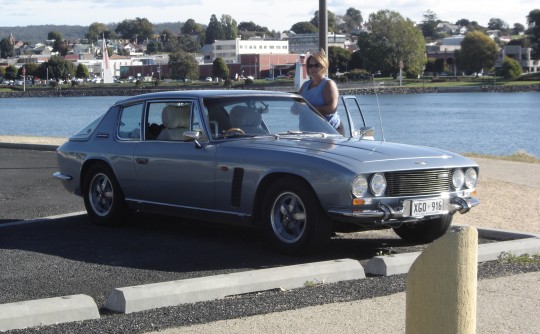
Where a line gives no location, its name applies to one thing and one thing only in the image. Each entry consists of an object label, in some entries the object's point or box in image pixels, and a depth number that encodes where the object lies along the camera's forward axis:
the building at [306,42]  170.50
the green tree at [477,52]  135.12
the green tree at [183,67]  113.05
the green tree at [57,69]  135.50
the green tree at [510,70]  124.06
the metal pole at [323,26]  15.77
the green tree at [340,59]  118.03
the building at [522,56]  149.38
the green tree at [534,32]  142.38
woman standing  10.92
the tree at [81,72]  142.25
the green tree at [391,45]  120.85
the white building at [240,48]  145.00
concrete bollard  4.08
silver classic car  8.18
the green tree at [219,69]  116.25
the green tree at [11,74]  145.75
